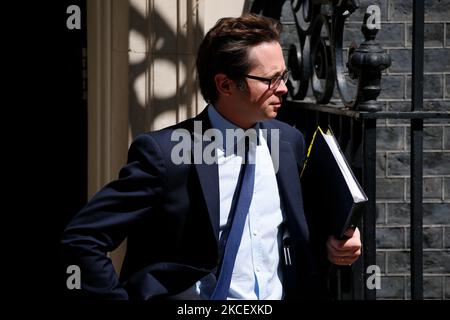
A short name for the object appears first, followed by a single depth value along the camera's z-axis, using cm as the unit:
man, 621
